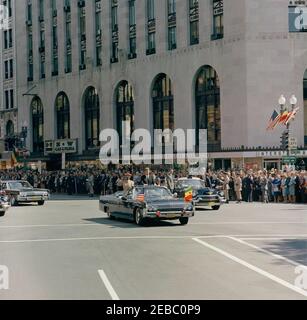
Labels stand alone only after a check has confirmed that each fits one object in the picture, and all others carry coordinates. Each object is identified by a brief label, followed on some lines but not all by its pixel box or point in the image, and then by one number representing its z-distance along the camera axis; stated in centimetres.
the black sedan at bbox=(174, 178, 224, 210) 2928
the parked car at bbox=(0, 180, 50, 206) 3394
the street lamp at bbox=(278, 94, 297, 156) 3481
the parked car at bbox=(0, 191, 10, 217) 2667
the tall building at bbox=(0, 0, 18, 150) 7844
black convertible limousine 2170
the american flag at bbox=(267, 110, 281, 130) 3791
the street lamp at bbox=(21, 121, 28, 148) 6456
